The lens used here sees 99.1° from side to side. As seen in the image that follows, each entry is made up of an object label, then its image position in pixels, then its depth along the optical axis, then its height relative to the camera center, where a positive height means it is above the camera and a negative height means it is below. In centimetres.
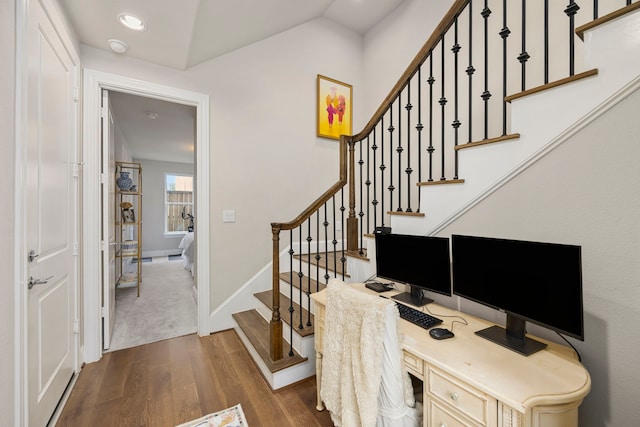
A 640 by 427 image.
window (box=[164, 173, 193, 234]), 764 +25
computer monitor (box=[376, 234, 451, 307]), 156 -32
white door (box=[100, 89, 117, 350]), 242 -8
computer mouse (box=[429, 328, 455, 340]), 125 -56
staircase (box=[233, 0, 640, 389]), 109 +32
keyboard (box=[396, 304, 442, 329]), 139 -56
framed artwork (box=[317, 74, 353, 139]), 348 +138
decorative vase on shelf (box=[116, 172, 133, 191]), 382 +42
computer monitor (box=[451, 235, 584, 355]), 101 -30
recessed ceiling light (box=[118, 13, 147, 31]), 195 +139
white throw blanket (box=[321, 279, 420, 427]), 118 -70
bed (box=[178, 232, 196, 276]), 543 -81
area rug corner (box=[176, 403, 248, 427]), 166 -129
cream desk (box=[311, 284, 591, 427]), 88 -58
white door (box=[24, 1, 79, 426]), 146 -3
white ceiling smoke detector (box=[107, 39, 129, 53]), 221 +137
